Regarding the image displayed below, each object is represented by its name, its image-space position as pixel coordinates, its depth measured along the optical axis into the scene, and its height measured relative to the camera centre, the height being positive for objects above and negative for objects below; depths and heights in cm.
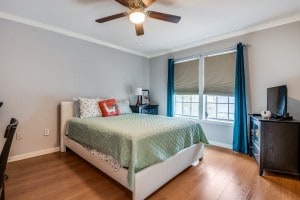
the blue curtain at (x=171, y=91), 435 +22
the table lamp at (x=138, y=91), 423 +21
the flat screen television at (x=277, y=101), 227 -2
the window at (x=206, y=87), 344 +29
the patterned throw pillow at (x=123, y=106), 357 -16
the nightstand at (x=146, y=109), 424 -26
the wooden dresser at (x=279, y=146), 216 -63
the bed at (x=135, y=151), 166 -66
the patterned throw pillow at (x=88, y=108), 302 -18
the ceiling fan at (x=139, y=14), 187 +106
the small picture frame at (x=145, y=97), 480 +6
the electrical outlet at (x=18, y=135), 272 -63
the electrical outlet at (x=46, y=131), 301 -62
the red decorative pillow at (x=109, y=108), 320 -18
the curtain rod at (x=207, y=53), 334 +105
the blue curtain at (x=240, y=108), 309 -16
